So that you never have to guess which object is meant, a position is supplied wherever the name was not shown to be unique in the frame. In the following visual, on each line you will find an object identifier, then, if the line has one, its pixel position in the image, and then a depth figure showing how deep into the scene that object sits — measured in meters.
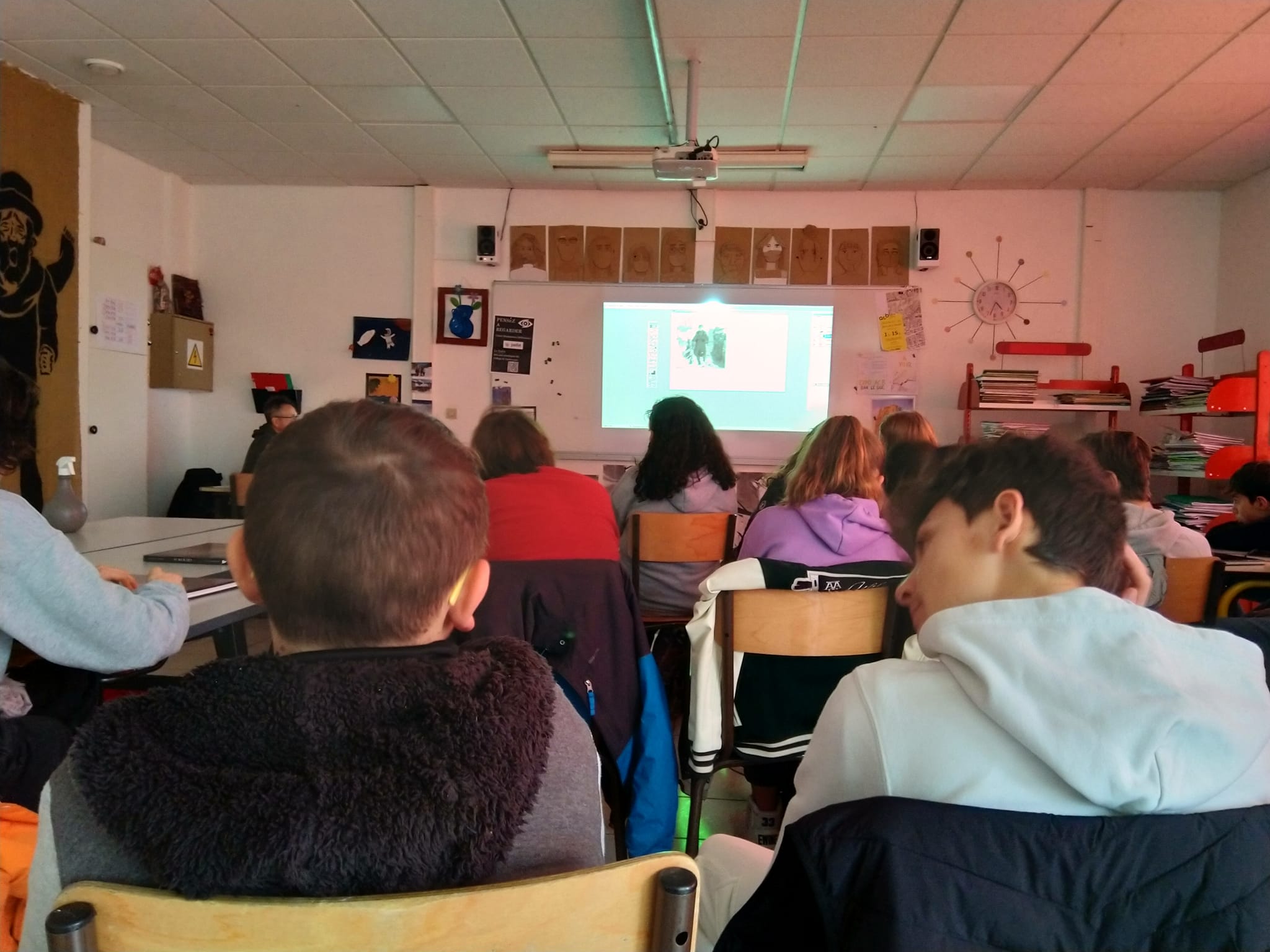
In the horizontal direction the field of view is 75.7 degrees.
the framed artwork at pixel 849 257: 4.99
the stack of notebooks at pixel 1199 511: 3.91
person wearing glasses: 4.67
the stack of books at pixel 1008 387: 4.63
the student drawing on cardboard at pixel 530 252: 5.16
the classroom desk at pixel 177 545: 1.61
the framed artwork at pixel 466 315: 5.20
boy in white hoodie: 0.62
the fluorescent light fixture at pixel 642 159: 4.35
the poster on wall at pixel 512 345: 5.19
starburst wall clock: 4.89
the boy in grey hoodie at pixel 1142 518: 2.37
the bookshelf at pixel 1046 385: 4.66
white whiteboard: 5.06
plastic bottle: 2.25
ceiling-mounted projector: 3.88
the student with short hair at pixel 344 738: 0.57
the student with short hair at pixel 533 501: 2.00
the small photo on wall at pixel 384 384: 5.27
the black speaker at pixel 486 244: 5.10
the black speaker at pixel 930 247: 4.84
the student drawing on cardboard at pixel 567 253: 5.14
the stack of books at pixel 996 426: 4.66
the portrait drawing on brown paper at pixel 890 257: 4.97
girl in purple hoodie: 2.16
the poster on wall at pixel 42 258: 3.68
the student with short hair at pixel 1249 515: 3.05
